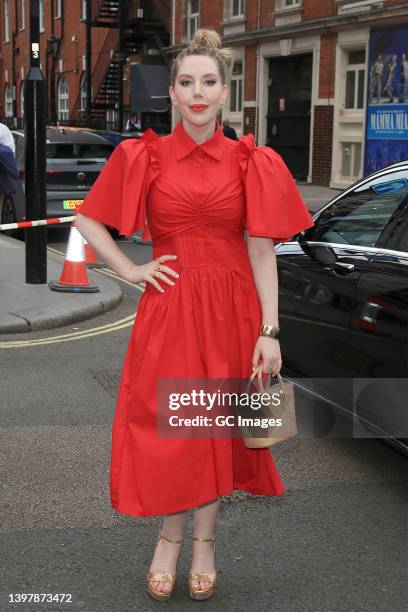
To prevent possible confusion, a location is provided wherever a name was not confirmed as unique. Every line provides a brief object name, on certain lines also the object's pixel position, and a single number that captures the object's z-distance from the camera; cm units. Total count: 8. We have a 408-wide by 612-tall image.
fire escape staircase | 3098
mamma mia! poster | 1967
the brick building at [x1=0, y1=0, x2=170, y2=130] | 3114
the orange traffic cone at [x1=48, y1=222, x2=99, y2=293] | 862
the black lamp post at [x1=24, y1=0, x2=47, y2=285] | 863
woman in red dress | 282
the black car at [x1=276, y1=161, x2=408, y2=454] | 379
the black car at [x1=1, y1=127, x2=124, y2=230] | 1280
